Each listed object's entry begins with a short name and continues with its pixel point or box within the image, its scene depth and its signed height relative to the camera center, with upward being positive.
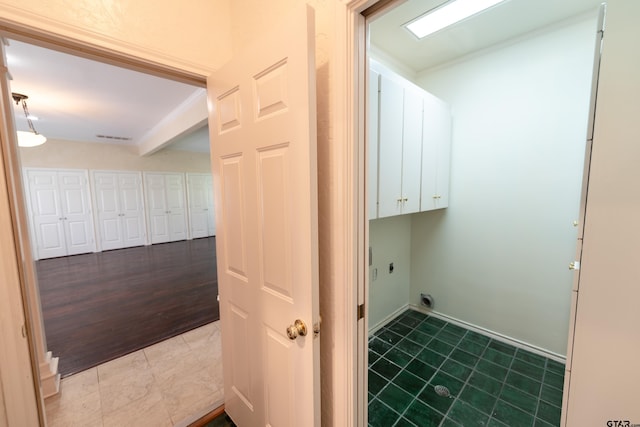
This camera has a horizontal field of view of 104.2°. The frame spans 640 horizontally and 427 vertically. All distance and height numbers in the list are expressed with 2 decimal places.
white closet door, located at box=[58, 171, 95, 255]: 5.49 -0.33
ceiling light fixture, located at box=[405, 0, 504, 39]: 1.69 +1.27
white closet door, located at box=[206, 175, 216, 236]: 7.67 -0.45
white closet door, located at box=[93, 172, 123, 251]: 5.88 -0.31
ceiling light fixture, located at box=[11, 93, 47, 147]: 2.70 +0.67
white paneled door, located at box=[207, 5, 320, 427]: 0.89 -0.10
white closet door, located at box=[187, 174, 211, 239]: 7.36 -0.30
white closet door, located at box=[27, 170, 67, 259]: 5.18 -0.35
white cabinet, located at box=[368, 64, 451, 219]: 1.76 +0.36
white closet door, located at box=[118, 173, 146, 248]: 6.18 -0.33
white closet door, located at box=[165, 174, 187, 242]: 6.91 -0.30
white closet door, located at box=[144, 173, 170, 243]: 6.56 -0.32
